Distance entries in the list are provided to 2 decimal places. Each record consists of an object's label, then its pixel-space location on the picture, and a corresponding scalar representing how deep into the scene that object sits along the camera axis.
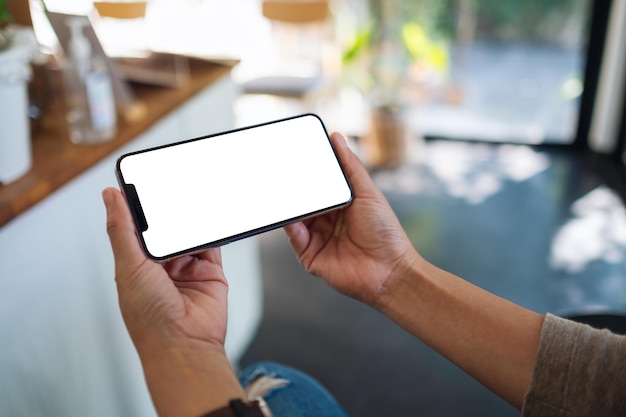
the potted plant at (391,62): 3.11
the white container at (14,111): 0.94
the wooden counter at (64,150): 0.92
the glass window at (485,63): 3.10
